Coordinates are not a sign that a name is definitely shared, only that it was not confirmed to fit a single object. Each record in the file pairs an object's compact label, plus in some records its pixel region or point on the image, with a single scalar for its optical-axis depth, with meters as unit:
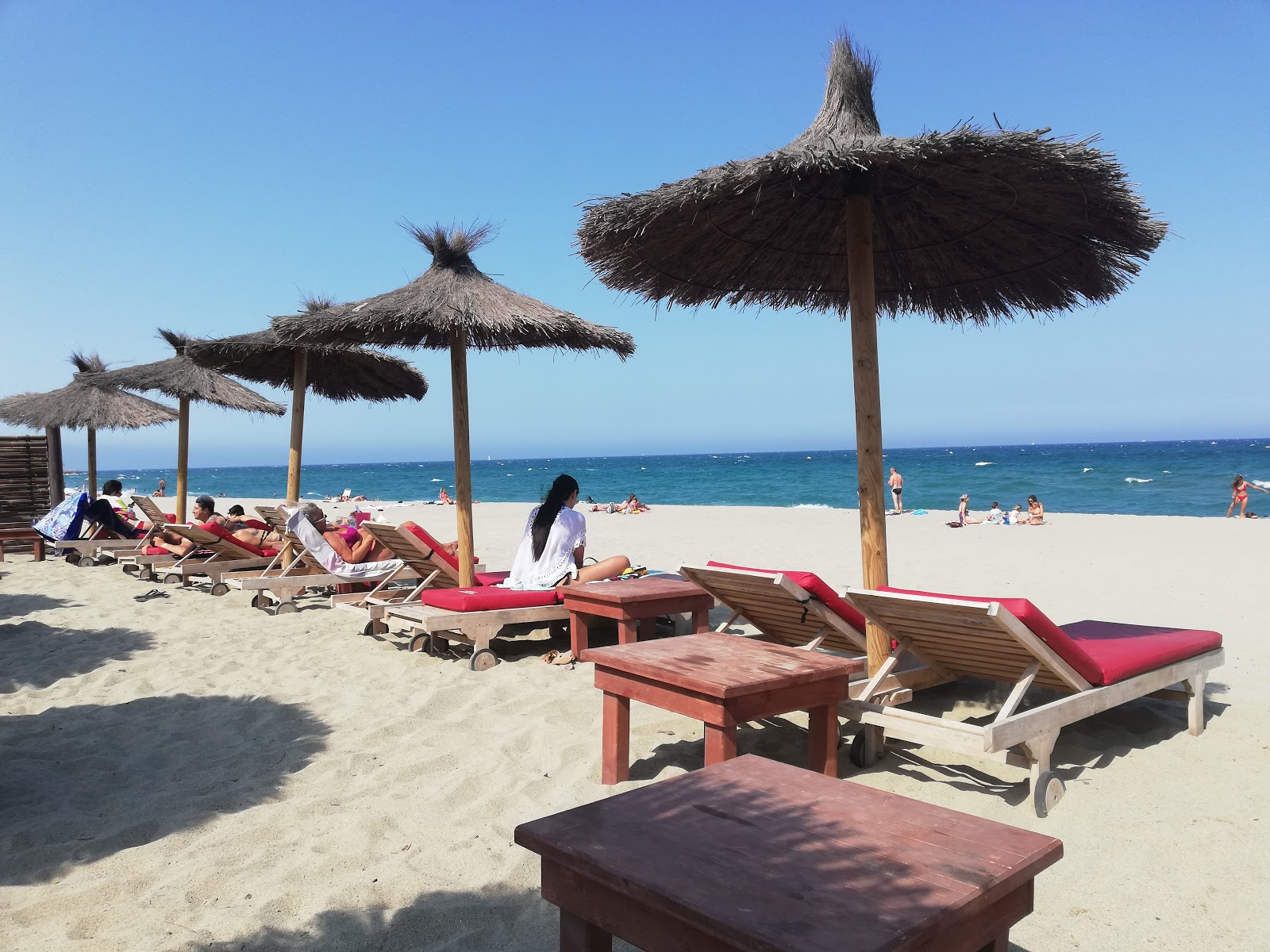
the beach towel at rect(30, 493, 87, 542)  10.91
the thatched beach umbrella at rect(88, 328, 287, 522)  10.48
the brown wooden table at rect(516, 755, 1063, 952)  1.39
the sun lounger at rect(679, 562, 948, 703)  3.74
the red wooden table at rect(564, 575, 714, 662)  5.00
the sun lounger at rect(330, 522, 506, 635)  6.20
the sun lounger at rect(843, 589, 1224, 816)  3.02
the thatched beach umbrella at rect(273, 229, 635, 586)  6.11
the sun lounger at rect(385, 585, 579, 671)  5.19
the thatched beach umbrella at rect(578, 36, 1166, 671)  3.41
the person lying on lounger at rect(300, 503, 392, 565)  7.33
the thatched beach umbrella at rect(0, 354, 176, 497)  13.99
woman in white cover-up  5.74
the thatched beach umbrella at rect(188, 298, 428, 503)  8.29
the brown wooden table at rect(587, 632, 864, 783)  3.02
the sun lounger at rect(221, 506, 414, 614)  7.09
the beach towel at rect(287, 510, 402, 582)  7.06
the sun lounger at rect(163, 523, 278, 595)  8.37
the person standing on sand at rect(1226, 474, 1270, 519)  19.19
